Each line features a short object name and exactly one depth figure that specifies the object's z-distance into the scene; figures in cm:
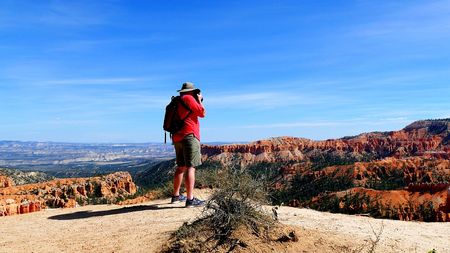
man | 905
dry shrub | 643
